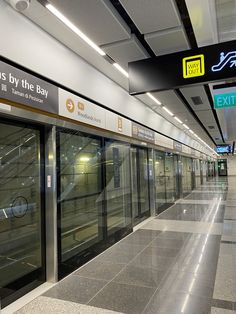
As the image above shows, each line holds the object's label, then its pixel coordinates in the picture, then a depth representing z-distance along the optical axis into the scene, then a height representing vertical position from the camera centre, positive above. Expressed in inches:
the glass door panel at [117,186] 205.3 -12.8
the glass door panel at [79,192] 151.8 -13.5
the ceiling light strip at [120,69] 174.1 +72.6
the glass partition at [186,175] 515.2 -12.7
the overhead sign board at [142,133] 242.5 +38.8
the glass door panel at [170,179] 387.5 -14.7
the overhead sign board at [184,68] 121.9 +51.8
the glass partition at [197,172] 689.1 -8.0
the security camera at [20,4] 98.7 +66.4
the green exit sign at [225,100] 243.1 +65.7
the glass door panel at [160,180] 327.3 -13.2
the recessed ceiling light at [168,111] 299.6 +72.8
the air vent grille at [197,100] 263.5 +74.1
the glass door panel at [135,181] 265.7 -11.8
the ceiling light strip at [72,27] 111.6 +71.5
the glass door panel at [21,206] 124.4 -16.4
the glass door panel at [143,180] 289.1 -11.3
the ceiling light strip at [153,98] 246.9 +73.1
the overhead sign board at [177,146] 406.2 +39.3
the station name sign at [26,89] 103.1 +37.6
